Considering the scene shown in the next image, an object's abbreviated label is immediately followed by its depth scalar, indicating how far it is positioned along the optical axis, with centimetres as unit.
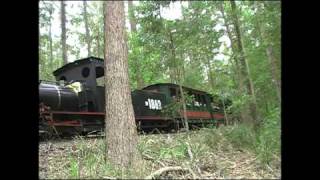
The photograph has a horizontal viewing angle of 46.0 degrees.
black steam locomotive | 1195
